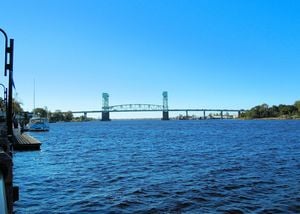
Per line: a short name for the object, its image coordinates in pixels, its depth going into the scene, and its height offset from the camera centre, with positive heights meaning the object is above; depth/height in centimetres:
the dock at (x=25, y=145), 2333 -215
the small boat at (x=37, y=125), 6663 -85
